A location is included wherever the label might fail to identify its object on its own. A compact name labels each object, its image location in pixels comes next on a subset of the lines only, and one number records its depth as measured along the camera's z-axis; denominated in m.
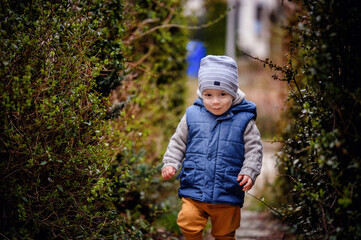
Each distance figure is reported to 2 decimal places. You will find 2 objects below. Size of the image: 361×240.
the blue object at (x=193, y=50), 11.37
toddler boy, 5.36
